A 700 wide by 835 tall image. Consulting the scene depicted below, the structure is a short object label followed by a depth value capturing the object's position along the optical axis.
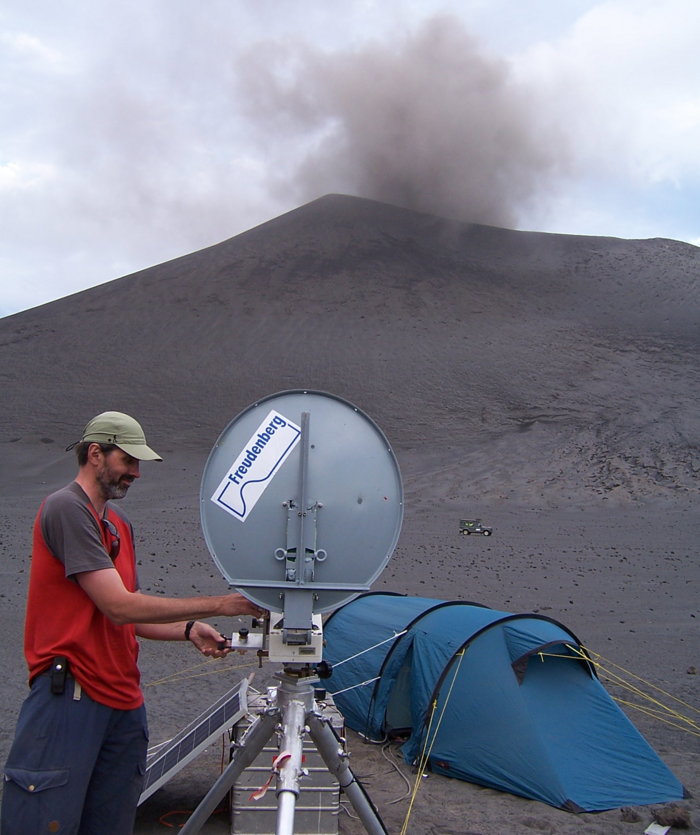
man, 2.06
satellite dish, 2.25
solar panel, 3.98
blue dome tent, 5.31
